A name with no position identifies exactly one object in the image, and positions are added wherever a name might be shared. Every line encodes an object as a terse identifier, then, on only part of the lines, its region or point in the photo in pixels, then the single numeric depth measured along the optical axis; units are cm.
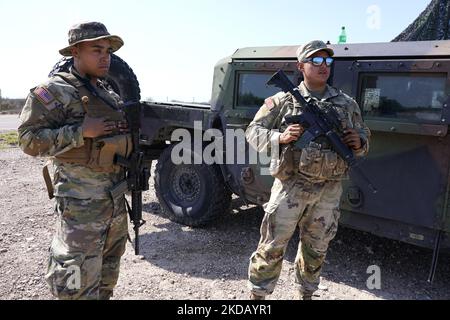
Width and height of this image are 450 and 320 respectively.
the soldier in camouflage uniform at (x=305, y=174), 265
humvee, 312
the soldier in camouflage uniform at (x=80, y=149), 214
